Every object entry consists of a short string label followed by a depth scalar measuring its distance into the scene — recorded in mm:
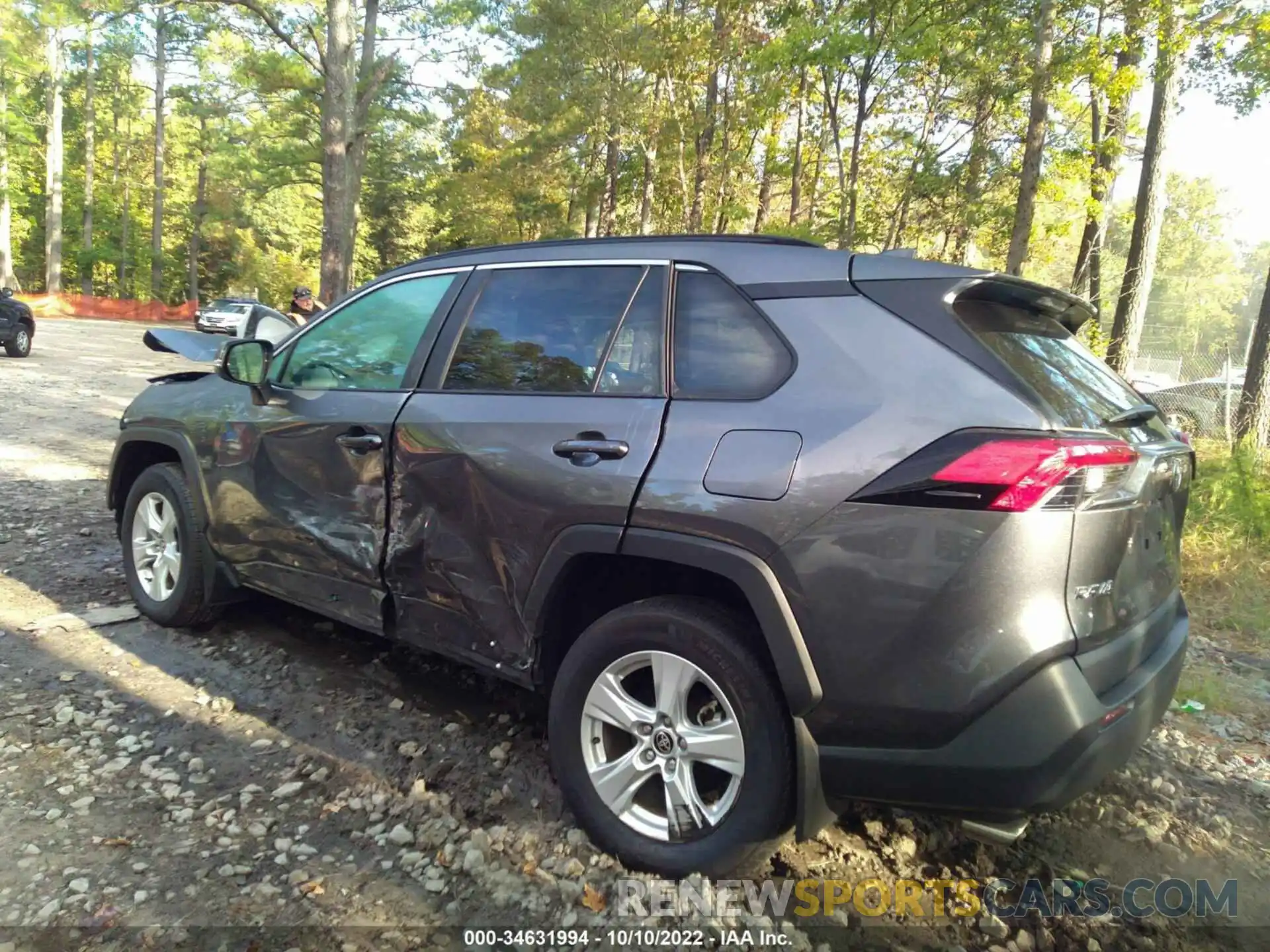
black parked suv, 15391
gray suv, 1918
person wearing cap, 8609
